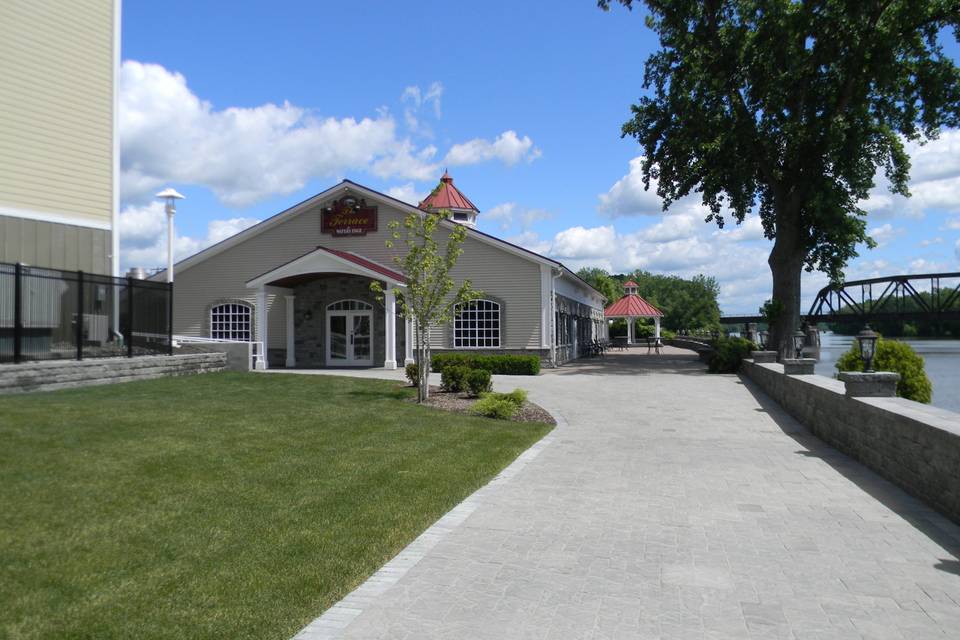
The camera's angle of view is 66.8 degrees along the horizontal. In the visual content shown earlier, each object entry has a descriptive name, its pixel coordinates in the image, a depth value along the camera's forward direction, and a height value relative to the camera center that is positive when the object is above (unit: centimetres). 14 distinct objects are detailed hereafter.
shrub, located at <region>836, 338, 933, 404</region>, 1327 -56
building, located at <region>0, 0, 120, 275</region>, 1582 +482
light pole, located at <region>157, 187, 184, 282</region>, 1816 +348
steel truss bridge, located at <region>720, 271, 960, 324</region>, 4644 +270
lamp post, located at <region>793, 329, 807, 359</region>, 1653 -9
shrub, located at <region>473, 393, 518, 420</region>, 1288 -122
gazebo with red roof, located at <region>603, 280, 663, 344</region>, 4709 +195
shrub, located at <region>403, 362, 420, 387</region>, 1658 -72
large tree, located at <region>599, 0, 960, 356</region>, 2411 +834
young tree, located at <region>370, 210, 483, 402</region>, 1478 +123
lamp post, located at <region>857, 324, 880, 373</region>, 1048 -15
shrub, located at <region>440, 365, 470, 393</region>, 1597 -80
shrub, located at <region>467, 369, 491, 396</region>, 1572 -87
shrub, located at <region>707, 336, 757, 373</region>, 2503 -63
